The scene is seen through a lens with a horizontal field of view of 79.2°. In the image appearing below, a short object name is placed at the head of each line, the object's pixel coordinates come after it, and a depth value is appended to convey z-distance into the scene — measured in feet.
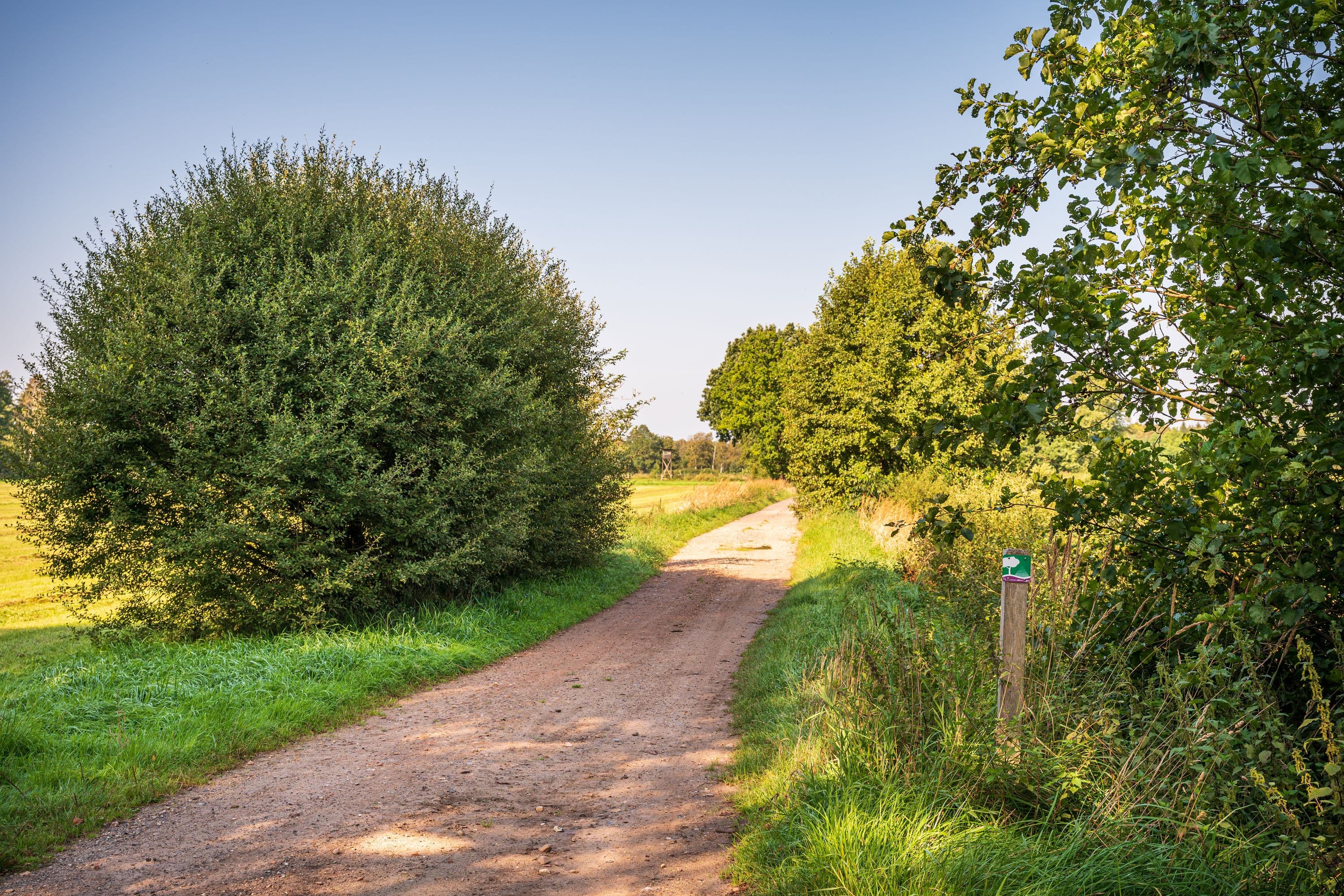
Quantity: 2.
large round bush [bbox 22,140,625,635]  32.55
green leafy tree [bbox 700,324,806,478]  180.96
